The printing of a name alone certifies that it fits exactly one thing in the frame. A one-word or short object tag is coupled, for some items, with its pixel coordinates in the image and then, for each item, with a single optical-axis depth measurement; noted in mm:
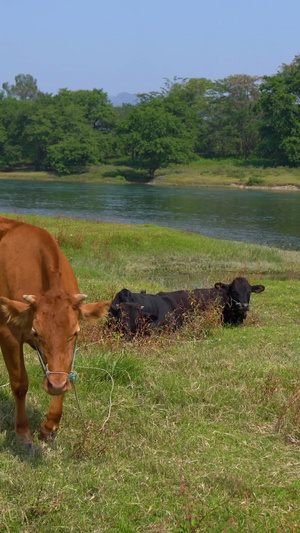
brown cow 4164
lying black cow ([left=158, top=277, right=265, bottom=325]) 10234
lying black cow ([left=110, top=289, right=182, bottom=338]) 8818
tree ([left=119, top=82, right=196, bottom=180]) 65938
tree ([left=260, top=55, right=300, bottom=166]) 66562
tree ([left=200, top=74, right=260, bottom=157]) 75125
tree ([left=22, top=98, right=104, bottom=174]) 69062
